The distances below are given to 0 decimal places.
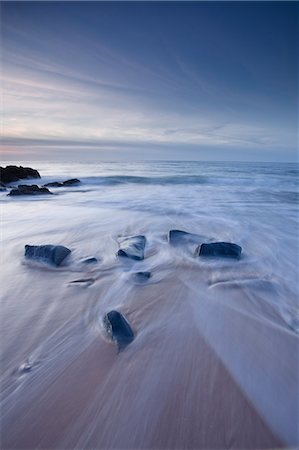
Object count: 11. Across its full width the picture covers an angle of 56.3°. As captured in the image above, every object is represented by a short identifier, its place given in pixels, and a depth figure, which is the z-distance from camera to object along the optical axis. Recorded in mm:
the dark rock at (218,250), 3436
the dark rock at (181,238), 4041
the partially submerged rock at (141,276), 2878
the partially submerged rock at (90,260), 3297
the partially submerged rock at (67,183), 13309
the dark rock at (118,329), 1976
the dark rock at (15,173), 14851
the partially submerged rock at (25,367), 1751
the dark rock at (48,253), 3213
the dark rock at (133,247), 3439
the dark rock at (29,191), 9854
